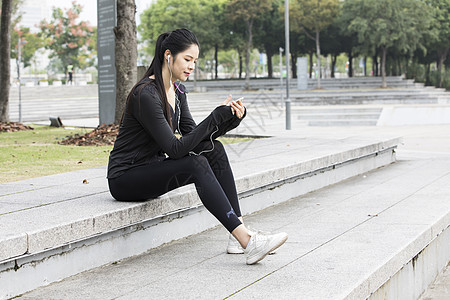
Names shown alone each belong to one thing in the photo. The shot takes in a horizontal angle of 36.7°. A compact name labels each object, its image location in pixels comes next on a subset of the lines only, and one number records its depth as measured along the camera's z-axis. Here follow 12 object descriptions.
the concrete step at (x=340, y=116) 23.56
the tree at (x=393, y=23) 43.94
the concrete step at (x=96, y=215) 3.61
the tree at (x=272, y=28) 54.66
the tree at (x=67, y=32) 65.19
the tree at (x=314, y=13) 48.94
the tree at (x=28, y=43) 59.46
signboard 15.48
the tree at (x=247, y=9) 50.44
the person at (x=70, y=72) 54.59
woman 4.07
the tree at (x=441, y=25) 47.94
